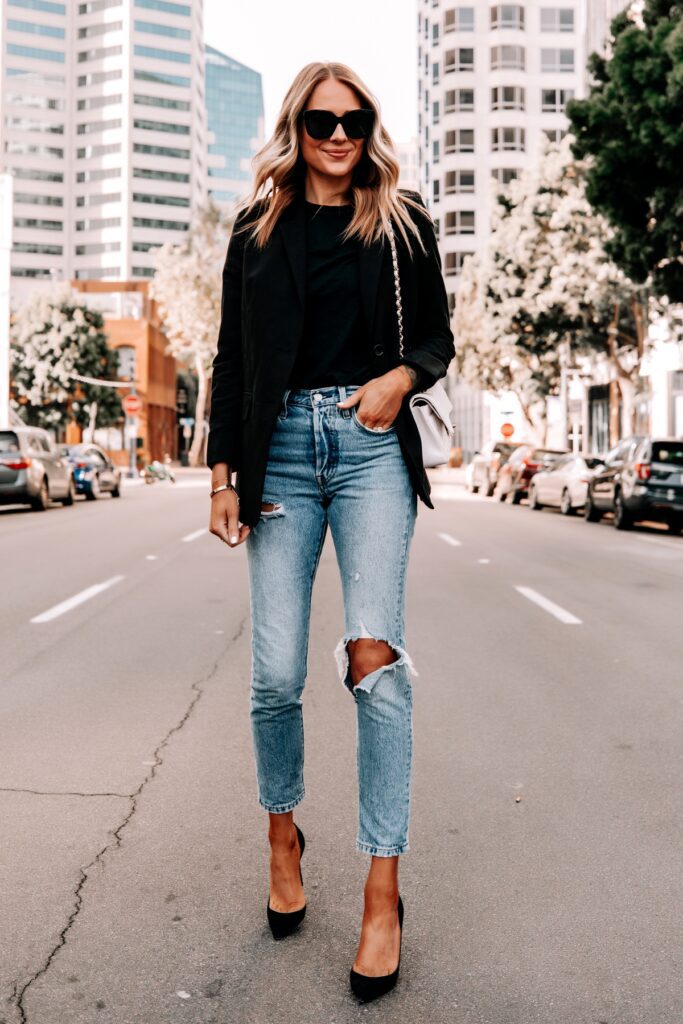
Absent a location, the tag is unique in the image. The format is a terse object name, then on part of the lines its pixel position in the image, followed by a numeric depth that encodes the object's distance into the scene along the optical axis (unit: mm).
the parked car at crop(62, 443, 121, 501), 29797
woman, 2816
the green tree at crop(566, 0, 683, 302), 17719
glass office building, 175125
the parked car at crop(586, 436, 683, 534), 19203
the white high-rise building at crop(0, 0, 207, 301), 122000
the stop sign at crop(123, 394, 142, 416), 50862
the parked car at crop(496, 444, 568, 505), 28906
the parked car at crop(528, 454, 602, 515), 24281
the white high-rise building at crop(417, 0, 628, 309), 74438
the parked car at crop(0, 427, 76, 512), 22969
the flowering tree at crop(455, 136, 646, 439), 30984
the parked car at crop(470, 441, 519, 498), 34469
